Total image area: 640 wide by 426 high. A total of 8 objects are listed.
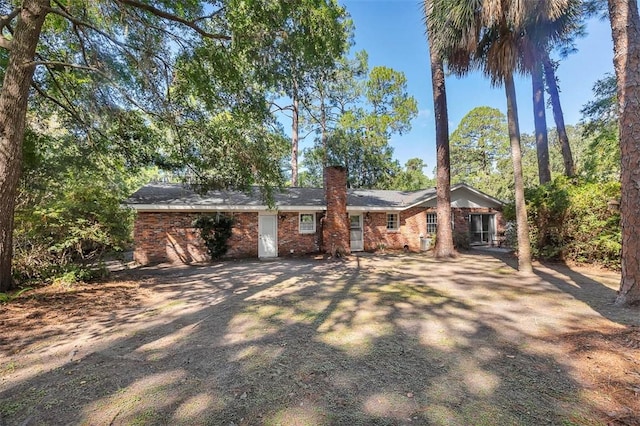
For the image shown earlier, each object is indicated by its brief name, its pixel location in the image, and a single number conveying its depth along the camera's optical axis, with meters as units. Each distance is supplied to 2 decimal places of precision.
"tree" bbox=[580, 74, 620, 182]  13.15
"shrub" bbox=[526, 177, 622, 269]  8.23
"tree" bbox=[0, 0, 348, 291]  5.82
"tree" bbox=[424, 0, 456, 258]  11.28
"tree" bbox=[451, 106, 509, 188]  29.89
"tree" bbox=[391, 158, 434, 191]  27.22
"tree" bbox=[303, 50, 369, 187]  23.39
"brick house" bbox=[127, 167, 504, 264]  11.67
